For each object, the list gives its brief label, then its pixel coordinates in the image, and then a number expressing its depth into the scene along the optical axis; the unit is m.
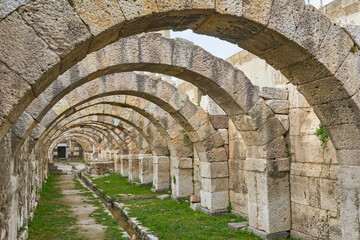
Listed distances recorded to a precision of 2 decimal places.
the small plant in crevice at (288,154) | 6.02
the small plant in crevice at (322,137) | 5.11
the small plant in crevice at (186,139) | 10.30
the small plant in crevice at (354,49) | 3.81
